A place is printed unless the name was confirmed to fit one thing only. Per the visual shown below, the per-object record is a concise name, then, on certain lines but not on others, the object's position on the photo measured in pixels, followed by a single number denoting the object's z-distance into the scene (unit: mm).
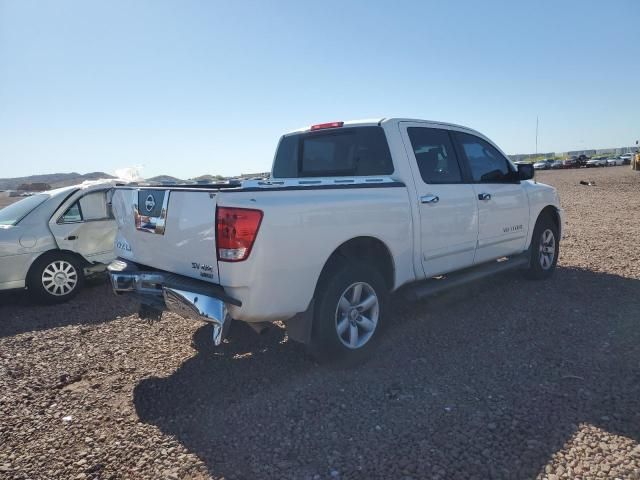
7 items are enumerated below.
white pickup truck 3086
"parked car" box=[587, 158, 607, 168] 63562
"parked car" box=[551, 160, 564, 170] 64812
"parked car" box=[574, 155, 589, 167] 64062
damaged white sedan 5727
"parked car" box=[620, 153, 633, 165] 67088
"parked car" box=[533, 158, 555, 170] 66706
